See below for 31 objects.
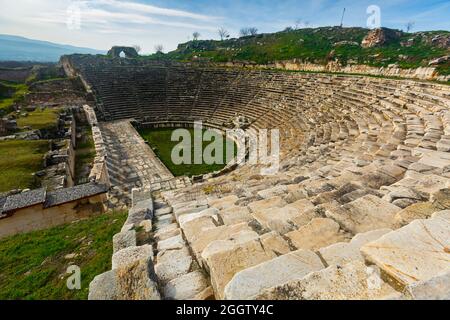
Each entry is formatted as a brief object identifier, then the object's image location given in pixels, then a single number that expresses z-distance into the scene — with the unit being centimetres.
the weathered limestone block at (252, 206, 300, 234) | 312
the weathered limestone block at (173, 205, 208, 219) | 422
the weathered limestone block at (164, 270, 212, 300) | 207
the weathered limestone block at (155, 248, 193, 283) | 243
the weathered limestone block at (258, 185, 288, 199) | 463
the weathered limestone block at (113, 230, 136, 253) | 322
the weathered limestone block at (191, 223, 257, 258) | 280
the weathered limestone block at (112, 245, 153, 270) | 255
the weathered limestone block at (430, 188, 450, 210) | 283
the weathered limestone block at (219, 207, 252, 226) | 361
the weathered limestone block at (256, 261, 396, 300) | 162
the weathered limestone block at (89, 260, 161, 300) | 185
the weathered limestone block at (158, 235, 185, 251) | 305
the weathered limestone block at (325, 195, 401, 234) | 282
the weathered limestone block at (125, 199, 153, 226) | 410
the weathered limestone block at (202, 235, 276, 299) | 205
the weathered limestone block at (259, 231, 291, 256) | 247
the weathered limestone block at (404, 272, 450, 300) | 140
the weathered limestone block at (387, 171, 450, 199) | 338
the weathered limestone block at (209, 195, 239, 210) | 446
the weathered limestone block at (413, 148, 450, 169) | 451
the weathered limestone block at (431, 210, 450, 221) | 242
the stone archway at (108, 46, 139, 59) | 4475
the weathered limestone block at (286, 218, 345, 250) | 262
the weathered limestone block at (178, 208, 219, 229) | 371
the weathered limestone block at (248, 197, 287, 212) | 394
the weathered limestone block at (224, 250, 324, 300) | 175
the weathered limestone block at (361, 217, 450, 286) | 170
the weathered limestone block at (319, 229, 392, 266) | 217
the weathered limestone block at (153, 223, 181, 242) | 346
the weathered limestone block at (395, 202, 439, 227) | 270
